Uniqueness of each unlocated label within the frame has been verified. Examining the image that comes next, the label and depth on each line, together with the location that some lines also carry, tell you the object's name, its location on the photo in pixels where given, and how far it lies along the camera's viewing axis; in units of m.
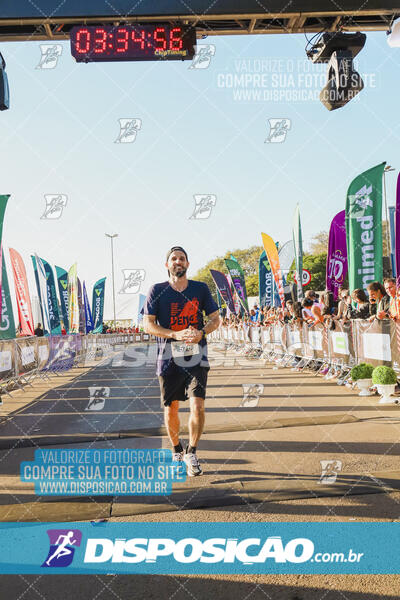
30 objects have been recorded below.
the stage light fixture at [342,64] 7.85
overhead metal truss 7.34
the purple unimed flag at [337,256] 14.48
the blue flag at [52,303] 22.08
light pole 66.14
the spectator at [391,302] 9.16
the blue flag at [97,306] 34.88
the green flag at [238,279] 27.83
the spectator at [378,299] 9.88
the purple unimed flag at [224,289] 30.66
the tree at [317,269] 67.88
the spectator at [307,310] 14.56
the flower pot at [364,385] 9.83
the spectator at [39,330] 19.22
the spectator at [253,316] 25.50
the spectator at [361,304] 10.94
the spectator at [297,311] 16.05
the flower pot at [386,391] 8.80
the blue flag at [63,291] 24.05
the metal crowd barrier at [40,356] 11.90
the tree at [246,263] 85.21
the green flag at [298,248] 17.27
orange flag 19.66
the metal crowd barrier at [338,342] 9.37
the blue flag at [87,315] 32.28
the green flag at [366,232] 11.35
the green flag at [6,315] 11.93
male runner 5.04
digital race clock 7.35
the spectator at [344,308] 11.95
